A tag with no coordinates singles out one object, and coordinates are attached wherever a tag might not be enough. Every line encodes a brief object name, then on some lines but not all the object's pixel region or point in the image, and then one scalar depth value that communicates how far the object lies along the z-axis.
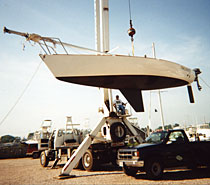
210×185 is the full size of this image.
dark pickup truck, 5.70
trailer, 7.77
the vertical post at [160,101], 20.48
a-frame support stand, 6.78
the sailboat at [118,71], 6.27
